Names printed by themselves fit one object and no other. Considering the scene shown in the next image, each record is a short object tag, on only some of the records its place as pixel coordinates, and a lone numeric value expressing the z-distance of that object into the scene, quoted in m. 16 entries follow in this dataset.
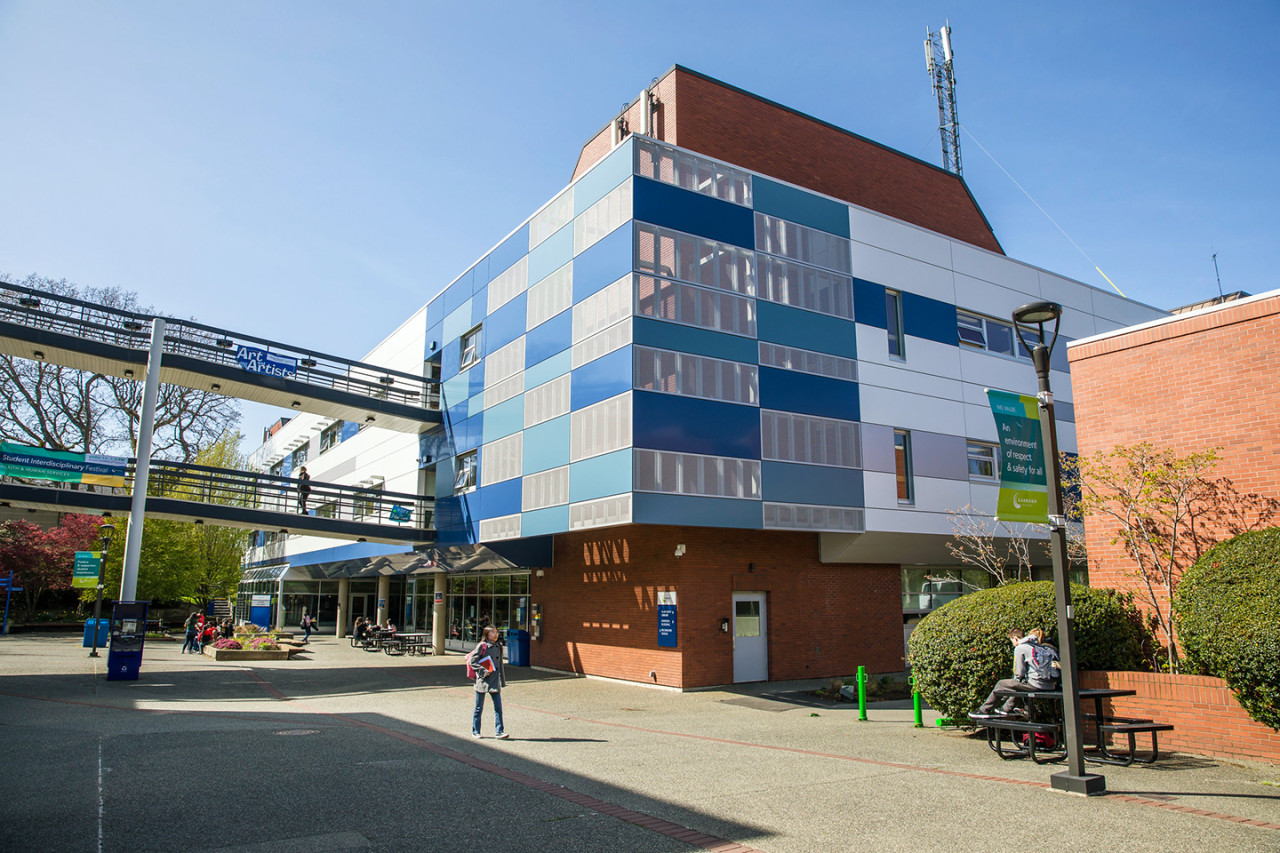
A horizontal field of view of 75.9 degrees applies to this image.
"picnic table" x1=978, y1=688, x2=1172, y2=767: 9.94
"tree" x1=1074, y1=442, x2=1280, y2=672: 12.15
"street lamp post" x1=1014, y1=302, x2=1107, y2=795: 8.58
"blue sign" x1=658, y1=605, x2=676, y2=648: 19.77
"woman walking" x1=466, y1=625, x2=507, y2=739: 12.20
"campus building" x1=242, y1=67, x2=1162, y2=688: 19.61
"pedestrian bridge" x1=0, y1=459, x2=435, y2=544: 21.34
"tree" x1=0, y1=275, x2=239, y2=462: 39.50
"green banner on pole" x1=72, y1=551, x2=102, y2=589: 32.69
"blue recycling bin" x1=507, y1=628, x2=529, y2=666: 25.69
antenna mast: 34.09
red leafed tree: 42.56
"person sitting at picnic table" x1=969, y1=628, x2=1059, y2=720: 10.76
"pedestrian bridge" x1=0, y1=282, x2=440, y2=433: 21.02
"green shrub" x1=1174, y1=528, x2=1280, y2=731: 9.29
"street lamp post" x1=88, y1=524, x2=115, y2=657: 26.72
